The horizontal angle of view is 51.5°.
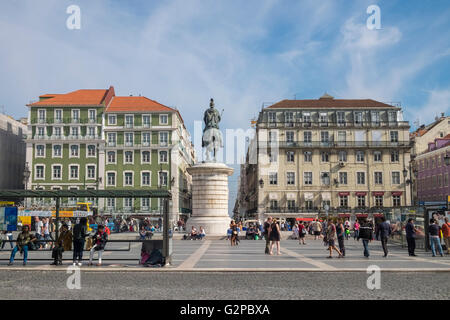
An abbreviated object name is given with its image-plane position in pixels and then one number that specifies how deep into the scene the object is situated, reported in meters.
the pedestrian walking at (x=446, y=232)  19.47
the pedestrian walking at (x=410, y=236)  18.50
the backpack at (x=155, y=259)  14.68
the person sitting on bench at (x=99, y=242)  14.92
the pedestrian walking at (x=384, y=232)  18.01
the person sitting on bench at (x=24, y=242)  15.00
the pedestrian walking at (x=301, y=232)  27.36
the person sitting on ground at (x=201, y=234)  30.89
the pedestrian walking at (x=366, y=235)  17.39
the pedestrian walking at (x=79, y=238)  14.92
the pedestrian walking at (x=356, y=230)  32.53
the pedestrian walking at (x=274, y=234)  19.48
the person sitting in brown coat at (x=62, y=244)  14.94
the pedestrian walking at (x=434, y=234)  18.33
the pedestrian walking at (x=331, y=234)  17.81
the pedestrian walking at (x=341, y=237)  17.94
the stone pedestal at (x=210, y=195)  32.34
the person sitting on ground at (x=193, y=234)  30.81
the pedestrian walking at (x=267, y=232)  19.89
